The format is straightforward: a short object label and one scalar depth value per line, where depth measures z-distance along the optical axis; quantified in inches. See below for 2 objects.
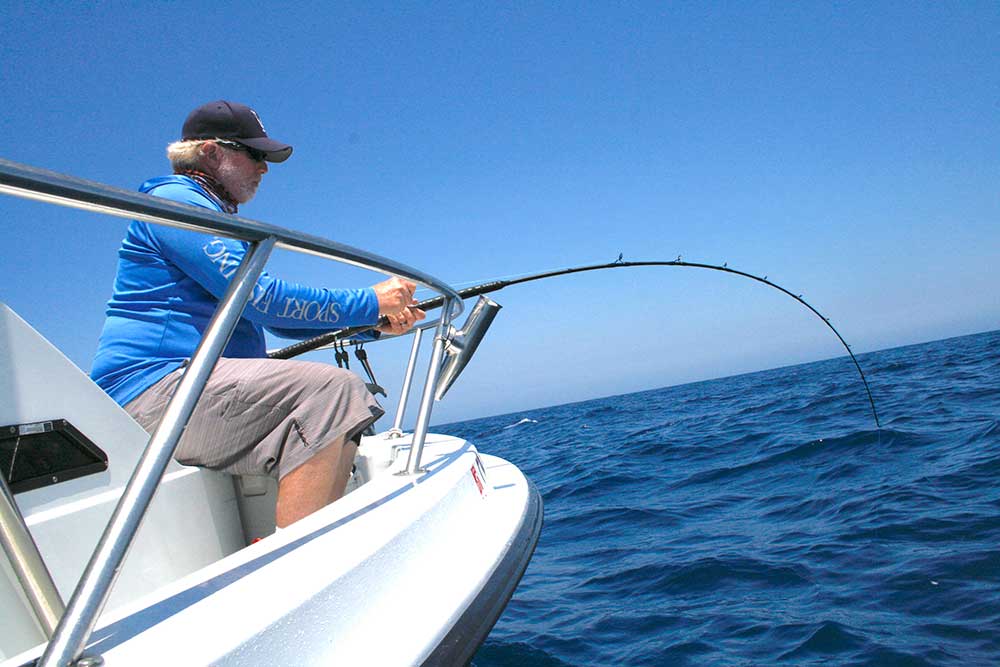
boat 34.0
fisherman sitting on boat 66.9
